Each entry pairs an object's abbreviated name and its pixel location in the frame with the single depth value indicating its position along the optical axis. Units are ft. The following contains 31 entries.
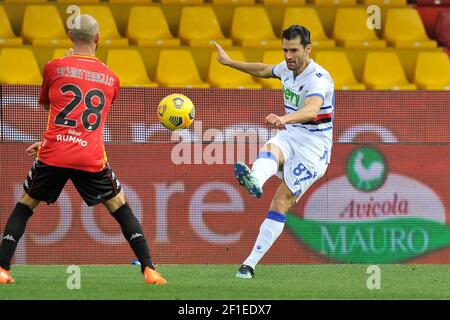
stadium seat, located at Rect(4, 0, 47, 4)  49.88
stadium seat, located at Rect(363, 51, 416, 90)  48.01
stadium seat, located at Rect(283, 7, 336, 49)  51.01
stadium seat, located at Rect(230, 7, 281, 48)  50.49
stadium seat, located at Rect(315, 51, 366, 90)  47.55
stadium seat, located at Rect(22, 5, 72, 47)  48.39
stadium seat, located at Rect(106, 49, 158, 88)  45.50
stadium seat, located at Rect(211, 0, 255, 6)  51.78
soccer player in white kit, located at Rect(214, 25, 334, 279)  32.32
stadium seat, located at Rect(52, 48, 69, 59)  45.03
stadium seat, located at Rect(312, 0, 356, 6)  53.21
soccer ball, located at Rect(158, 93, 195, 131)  34.47
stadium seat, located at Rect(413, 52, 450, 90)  48.42
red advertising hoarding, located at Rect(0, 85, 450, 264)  40.42
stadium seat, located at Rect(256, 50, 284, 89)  46.70
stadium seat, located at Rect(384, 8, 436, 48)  52.21
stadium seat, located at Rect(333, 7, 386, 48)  51.75
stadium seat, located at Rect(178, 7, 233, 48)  49.80
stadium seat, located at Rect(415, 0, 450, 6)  55.26
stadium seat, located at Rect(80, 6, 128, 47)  49.21
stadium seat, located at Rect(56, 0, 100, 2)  49.89
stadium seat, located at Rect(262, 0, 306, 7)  52.75
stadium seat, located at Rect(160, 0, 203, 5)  51.31
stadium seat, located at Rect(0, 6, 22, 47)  47.42
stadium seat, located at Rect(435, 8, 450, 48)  53.26
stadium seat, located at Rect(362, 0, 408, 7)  53.52
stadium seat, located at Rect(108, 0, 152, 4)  50.96
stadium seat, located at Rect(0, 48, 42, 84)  44.27
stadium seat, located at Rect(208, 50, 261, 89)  46.80
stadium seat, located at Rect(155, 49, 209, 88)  45.85
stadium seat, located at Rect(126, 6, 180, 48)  49.65
